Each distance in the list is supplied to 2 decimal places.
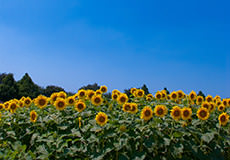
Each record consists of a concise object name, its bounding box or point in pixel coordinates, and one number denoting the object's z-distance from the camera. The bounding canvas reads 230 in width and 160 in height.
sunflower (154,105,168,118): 3.92
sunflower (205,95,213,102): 5.91
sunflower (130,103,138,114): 4.19
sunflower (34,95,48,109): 4.74
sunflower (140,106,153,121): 3.83
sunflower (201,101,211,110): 4.61
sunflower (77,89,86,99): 5.29
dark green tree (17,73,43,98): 33.16
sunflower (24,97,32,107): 5.48
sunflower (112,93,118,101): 5.09
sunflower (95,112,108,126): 3.91
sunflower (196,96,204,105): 5.72
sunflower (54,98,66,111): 4.55
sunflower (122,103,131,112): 4.22
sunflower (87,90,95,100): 5.18
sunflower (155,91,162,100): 5.52
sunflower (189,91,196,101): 5.55
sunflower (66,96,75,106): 4.74
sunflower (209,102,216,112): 4.74
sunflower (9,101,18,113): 4.99
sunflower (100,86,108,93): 5.67
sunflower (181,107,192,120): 3.97
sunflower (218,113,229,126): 4.09
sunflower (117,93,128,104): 4.73
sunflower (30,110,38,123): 4.43
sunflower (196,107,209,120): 4.07
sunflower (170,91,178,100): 5.68
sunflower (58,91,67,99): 5.08
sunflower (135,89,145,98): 5.45
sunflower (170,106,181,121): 3.90
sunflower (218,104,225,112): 5.15
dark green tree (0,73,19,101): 32.66
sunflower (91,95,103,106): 4.73
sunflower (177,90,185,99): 5.73
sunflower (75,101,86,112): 4.42
